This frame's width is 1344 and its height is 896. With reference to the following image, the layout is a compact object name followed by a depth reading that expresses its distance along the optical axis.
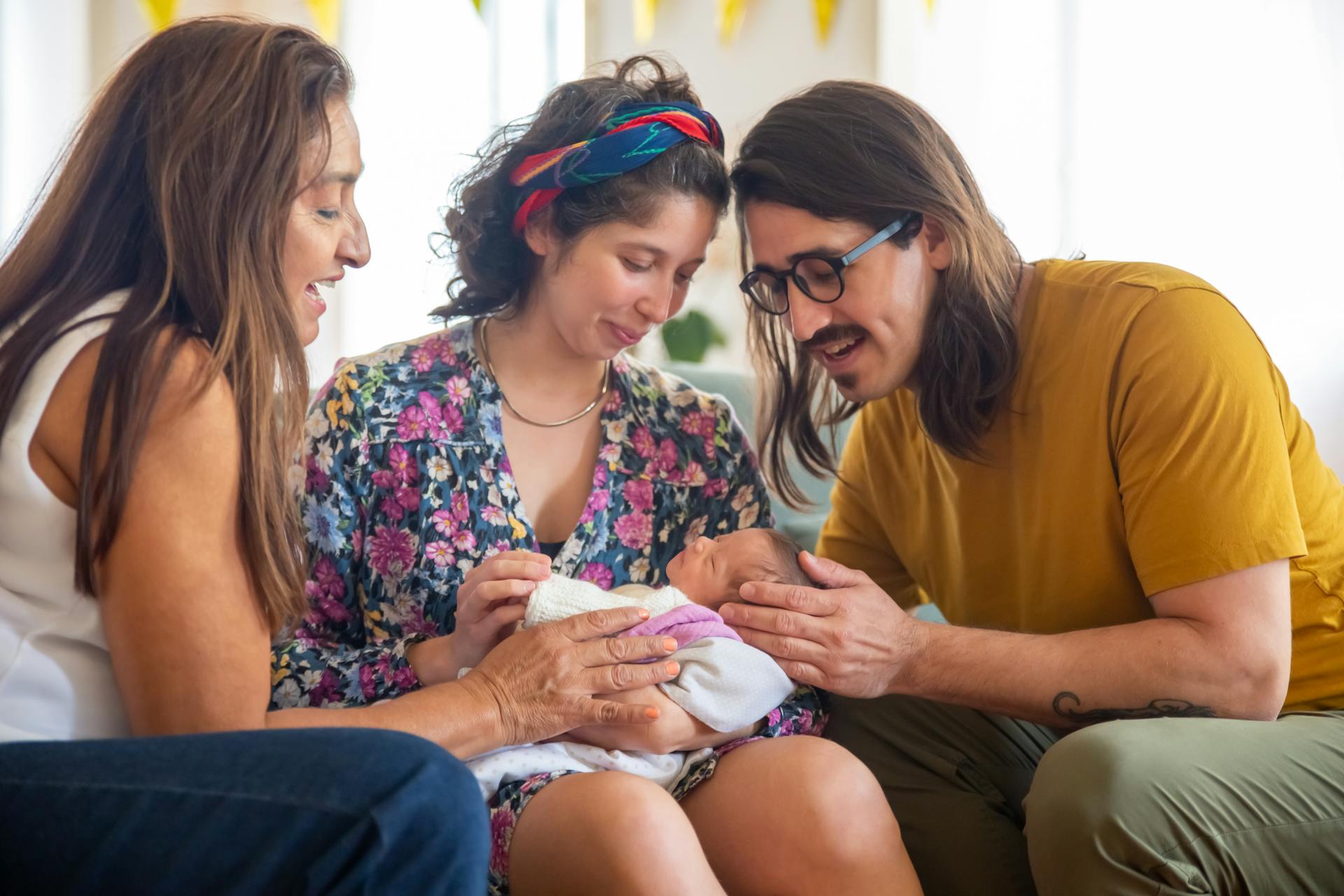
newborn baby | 1.49
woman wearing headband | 1.45
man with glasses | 1.36
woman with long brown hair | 0.96
